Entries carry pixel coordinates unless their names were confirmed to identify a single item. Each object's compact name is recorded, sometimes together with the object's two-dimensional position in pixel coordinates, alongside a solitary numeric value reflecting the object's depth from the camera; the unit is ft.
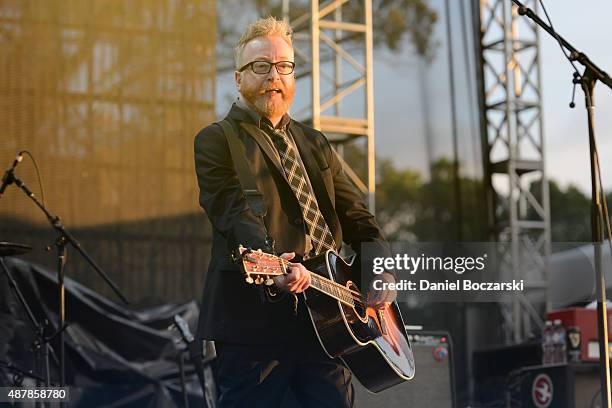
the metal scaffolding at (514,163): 46.92
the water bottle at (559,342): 35.34
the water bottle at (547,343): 36.56
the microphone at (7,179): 31.63
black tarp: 35.08
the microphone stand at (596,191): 22.24
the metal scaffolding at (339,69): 41.00
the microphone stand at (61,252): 31.08
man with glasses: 19.06
